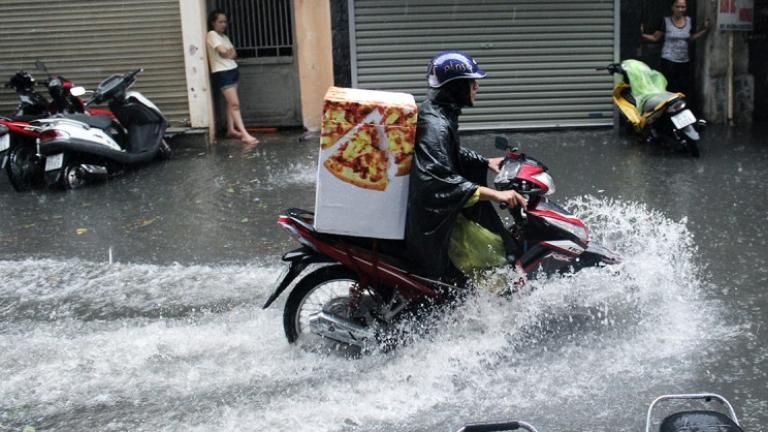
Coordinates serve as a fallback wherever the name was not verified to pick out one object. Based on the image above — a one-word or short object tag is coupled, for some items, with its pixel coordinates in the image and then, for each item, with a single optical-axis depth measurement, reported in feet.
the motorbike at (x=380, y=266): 16.43
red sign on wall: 38.91
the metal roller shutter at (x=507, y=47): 39.81
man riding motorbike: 15.78
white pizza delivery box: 15.39
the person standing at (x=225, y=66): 38.14
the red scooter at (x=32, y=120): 31.99
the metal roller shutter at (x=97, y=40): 39.17
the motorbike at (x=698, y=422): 8.73
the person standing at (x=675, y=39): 38.99
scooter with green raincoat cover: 33.17
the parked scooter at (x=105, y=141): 31.86
